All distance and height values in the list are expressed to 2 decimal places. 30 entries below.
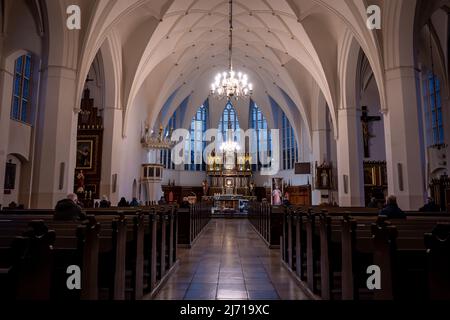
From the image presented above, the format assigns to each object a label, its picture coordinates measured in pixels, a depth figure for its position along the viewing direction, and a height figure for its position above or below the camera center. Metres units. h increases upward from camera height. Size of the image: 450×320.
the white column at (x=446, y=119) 13.68 +3.34
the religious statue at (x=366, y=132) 18.05 +3.71
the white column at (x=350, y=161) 13.05 +1.52
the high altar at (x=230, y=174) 25.58 +1.92
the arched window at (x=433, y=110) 14.61 +4.06
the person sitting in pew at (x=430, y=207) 7.72 -0.20
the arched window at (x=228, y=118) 28.48 +6.95
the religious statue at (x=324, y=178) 17.39 +1.09
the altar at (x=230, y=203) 21.59 -0.31
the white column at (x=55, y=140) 9.06 +1.66
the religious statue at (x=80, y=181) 13.55 +0.72
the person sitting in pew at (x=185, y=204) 9.59 -0.16
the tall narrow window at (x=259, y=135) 27.34 +5.35
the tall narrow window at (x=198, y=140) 27.22 +4.95
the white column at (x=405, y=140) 8.93 +1.64
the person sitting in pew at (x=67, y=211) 4.92 -0.19
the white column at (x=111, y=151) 13.80 +2.02
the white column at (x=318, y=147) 18.19 +2.90
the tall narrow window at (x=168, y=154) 25.41 +3.43
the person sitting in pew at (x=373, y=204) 10.15 -0.16
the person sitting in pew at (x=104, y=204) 10.56 -0.18
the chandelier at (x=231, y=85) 12.31 +4.34
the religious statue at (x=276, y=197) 17.19 +0.09
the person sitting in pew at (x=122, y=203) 11.22 -0.16
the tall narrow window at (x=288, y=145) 24.81 +4.11
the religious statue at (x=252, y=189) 25.23 +0.74
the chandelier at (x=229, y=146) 20.70 +3.32
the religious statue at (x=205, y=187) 25.55 +0.89
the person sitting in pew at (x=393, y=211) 5.20 -0.19
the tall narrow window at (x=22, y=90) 12.05 +4.06
